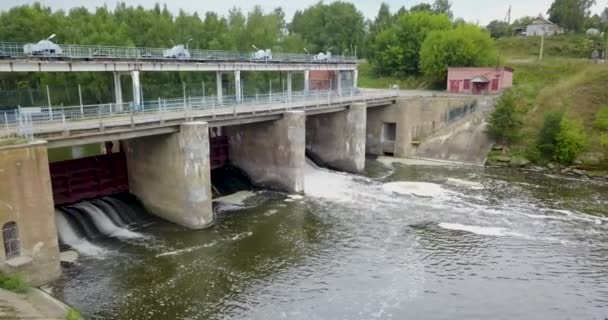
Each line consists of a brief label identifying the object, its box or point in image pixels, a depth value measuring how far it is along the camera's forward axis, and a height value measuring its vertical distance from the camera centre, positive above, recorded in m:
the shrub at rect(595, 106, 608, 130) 41.94 -5.14
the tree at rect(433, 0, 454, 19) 111.64 +11.41
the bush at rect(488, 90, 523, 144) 43.41 -5.37
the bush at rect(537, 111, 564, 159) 40.28 -6.09
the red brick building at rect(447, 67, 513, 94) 54.31 -2.37
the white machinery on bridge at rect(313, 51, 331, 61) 53.40 +0.21
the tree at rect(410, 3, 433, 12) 102.12 +10.32
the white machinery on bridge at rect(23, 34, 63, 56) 26.41 +0.64
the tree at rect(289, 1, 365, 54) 98.69 +6.04
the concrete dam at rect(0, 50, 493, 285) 19.62 -5.78
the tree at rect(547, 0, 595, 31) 95.75 +8.37
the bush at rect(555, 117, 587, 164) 39.94 -6.73
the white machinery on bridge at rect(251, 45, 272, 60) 43.59 +0.29
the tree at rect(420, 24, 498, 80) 62.75 +0.88
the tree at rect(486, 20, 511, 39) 104.25 +5.84
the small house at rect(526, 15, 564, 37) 95.44 +5.53
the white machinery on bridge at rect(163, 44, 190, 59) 34.68 +0.48
